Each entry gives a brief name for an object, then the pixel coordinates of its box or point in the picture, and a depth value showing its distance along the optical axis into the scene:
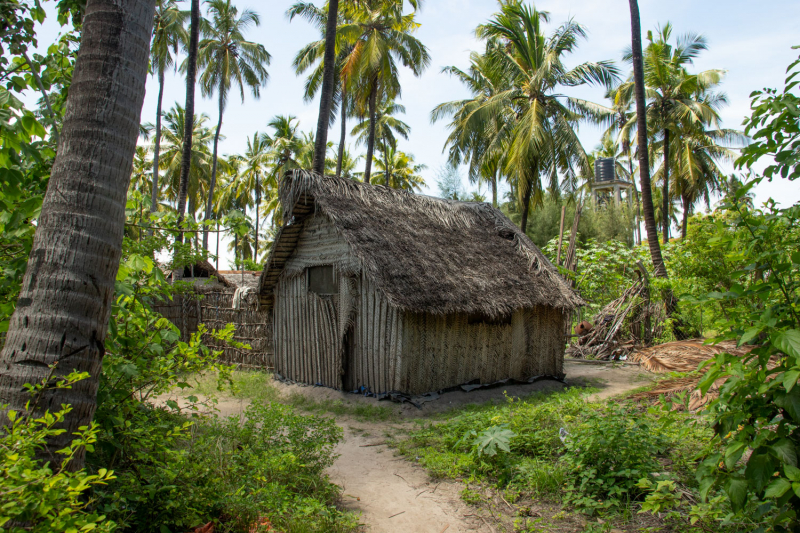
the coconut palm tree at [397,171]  35.03
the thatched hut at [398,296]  8.09
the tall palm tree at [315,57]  18.34
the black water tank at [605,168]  24.53
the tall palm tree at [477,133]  18.08
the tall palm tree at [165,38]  20.31
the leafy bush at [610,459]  3.97
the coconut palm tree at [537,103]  15.67
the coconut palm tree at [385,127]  30.52
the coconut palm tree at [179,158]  31.09
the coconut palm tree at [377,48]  17.59
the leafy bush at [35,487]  1.67
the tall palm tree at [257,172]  32.08
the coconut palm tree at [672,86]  19.95
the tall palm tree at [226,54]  23.59
